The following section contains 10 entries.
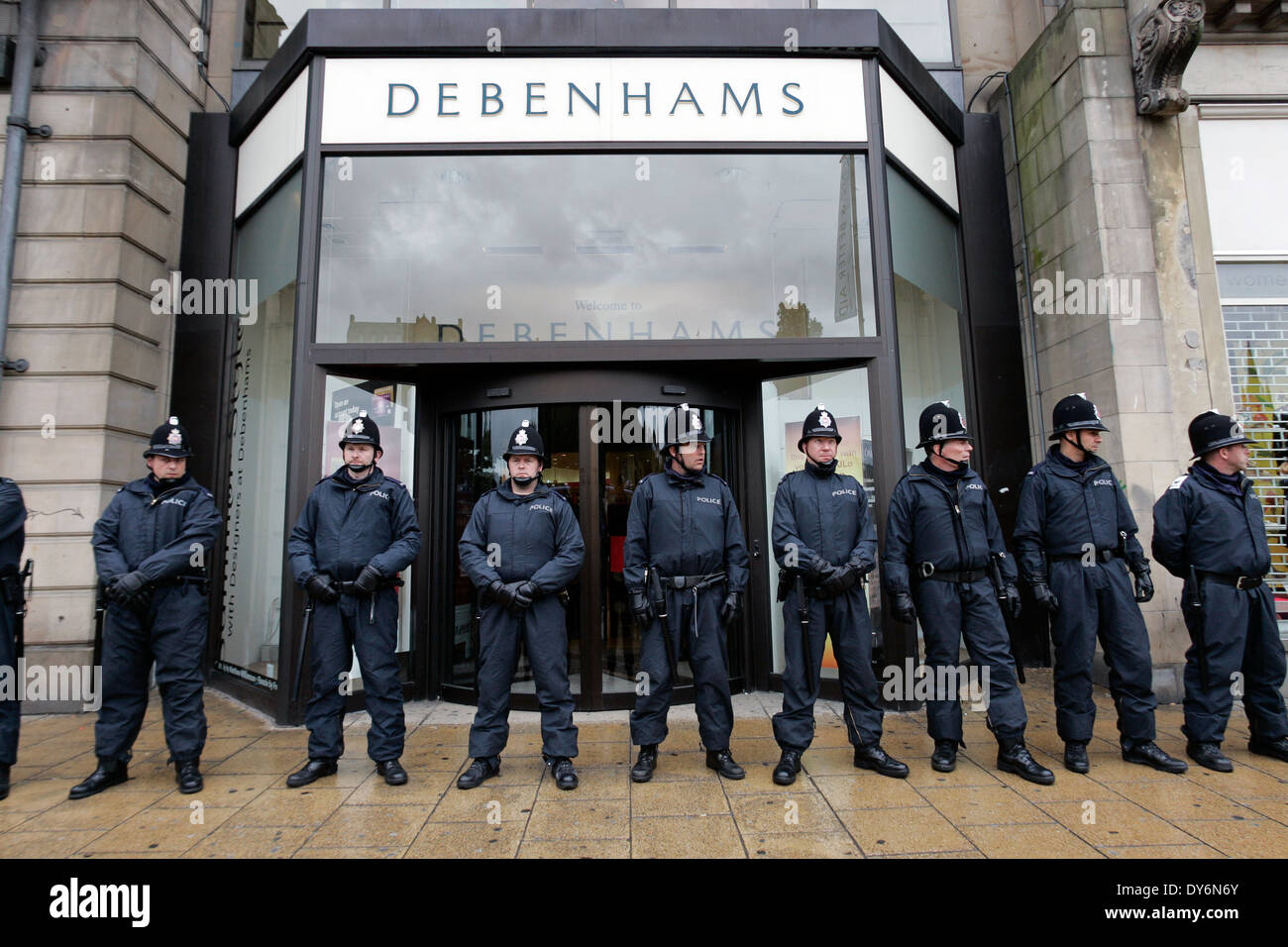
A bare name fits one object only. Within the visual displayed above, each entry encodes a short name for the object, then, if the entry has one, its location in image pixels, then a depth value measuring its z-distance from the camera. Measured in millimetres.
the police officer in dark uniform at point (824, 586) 4180
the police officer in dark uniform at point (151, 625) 4031
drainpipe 6039
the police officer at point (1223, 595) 4320
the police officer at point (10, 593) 3979
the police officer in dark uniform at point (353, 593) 4191
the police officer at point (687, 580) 4215
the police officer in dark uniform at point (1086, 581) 4246
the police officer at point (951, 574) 4172
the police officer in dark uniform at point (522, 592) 4145
